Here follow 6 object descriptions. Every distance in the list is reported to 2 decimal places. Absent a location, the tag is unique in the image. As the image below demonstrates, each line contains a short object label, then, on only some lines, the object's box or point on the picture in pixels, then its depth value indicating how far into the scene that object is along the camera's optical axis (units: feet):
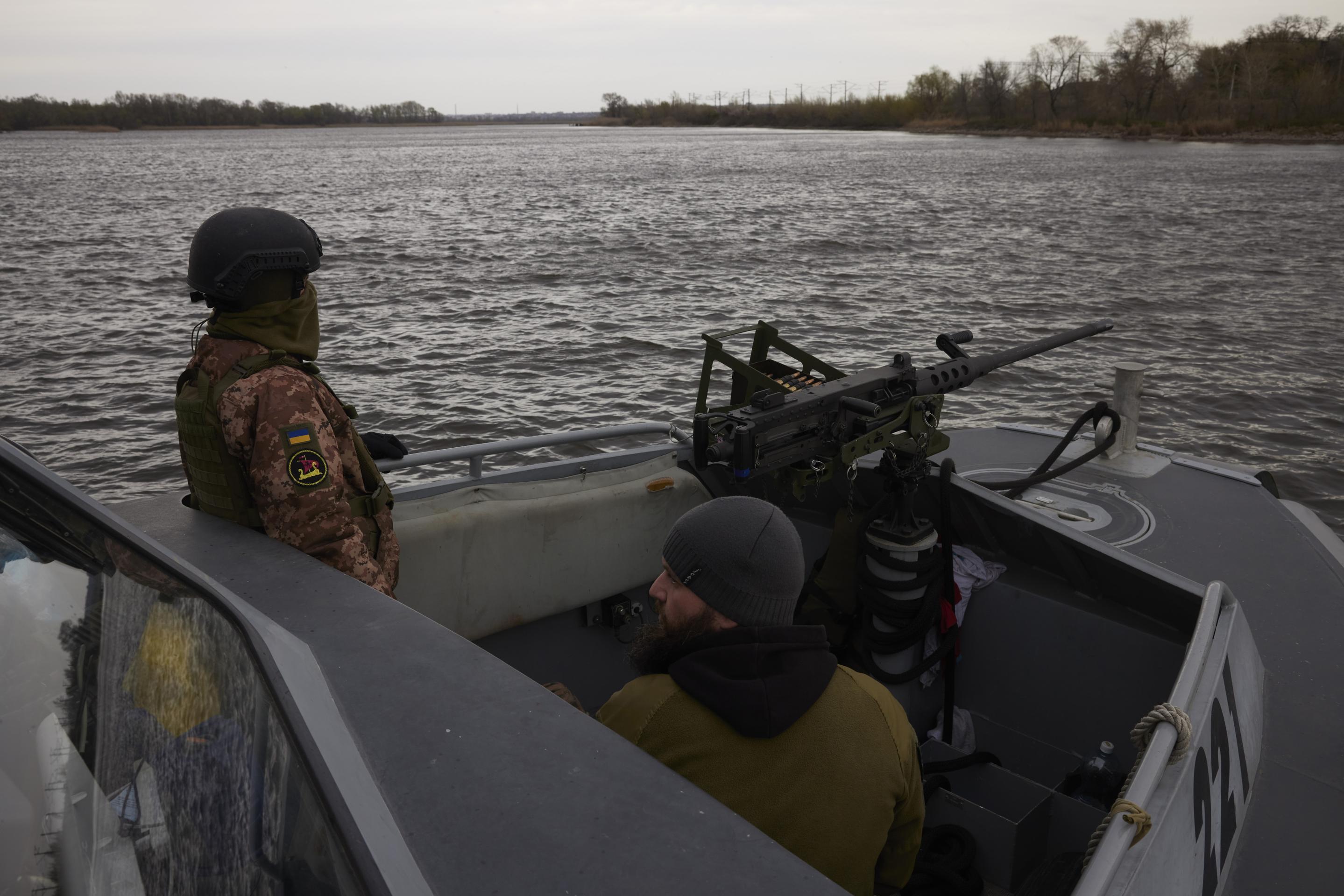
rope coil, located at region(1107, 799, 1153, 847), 5.98
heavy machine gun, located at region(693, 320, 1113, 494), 11.37
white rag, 12.19
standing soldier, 8.71
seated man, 5.71
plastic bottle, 10.21
